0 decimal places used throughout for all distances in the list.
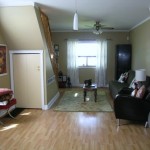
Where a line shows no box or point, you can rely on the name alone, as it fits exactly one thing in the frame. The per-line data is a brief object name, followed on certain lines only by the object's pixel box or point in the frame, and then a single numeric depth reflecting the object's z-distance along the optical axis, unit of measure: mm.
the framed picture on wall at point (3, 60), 3676
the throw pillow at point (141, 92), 3061
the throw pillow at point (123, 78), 5224
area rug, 4043
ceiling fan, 4805
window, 6565
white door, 3997
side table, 4483
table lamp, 3716
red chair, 3162
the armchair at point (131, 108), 3005
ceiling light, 2733
